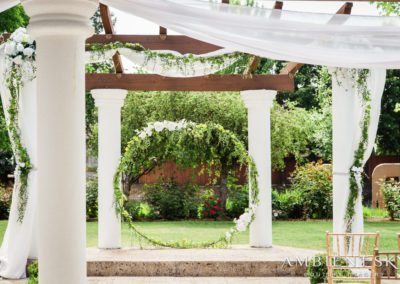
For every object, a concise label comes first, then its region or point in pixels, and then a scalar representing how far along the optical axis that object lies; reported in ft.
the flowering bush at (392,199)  51.88
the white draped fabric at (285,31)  14.33
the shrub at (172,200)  54.44
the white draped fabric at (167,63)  27.27
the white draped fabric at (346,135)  26.32
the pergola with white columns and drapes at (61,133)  13.65
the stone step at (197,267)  29.35
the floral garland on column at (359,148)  26.02
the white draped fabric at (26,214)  26.73
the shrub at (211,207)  54.90
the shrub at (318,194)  54.24
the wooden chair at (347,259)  21.15
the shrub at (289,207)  54.70
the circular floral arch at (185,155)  33.32
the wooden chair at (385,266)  20.86
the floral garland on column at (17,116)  26.99
